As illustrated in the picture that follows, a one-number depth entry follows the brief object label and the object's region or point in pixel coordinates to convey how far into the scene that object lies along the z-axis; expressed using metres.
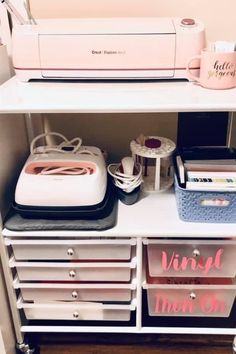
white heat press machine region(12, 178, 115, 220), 0.98
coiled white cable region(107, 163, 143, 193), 1.04
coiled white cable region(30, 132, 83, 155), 1.11
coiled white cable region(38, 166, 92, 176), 1.04
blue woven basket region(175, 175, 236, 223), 0.96
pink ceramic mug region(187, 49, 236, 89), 0.91
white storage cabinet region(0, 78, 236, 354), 0.89
